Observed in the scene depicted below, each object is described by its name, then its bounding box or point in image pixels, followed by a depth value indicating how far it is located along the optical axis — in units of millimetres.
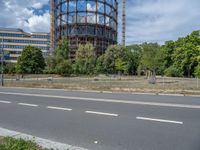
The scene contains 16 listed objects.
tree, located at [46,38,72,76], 67000
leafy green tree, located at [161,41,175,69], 77562
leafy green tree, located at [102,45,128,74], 80500
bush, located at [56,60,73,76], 66750
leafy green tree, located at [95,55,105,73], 79994
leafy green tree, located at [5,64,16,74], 77388
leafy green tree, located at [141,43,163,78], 43469
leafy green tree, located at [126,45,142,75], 85500
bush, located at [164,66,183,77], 67625
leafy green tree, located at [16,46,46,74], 70812
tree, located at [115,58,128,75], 58425
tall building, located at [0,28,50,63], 120438
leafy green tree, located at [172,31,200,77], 64438
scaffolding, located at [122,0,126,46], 118156
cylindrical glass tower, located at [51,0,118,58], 95656
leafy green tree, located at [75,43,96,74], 76219
